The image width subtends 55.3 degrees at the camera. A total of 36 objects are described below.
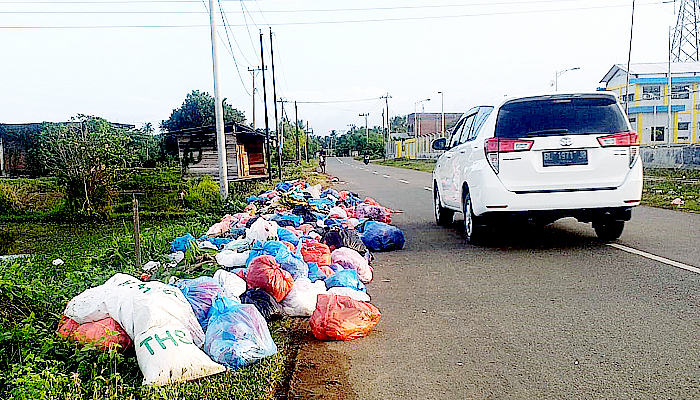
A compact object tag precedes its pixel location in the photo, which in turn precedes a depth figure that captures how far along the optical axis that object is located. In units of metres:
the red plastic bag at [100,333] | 4.33
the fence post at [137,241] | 7.54
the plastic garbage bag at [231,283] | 5.73
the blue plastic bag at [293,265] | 6.59
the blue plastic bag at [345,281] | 6.63
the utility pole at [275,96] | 38.34
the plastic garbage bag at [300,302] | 6.12
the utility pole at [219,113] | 20.69
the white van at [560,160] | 8.60
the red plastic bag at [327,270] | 7.15
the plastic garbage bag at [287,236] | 8.55
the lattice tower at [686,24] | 59.00
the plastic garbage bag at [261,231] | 8.62
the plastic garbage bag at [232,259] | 7.18
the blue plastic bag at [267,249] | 7.19
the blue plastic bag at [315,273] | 6.85
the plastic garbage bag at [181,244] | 8.71
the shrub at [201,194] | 21.64
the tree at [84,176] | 20.30
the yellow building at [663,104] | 64.00
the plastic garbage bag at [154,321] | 4.14
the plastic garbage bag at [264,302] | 5.77
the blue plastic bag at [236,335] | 4.45
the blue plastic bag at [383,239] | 9.81
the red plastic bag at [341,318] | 5.36
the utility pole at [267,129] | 34.53
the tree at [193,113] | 59.41
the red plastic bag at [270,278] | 6.02
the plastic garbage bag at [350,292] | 6.23
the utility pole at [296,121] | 73.00
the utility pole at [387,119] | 102.38
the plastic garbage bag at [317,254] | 7.64
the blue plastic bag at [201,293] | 5.08
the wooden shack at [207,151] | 33.16
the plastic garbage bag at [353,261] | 7.71
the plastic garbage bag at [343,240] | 8.84
